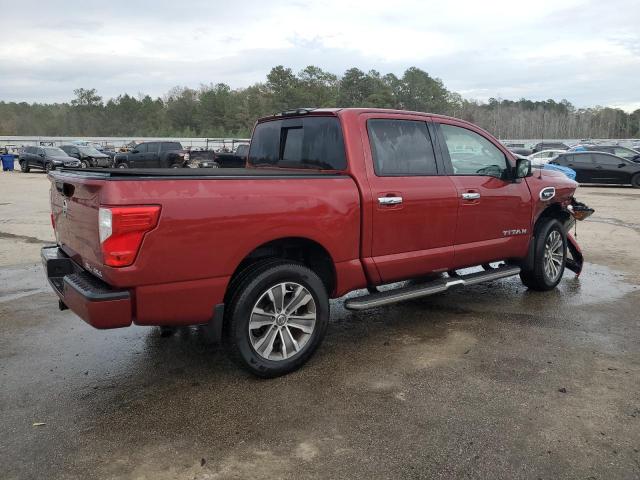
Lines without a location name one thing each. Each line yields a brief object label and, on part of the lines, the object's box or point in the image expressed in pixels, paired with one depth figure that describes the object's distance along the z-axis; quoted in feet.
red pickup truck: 10.47
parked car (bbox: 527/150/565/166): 90.31
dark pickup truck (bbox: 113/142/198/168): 89.86
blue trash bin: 112.16
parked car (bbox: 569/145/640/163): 75.03
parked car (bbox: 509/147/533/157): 120.53
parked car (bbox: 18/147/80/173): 97.63
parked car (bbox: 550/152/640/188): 67.31
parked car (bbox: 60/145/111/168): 106.22
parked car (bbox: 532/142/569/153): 148.83
